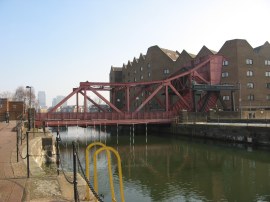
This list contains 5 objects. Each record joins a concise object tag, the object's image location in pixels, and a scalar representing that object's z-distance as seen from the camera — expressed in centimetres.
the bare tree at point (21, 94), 9660
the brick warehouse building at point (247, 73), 5844
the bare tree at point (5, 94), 11922
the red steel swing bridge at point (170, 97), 4078
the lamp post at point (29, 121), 2557
